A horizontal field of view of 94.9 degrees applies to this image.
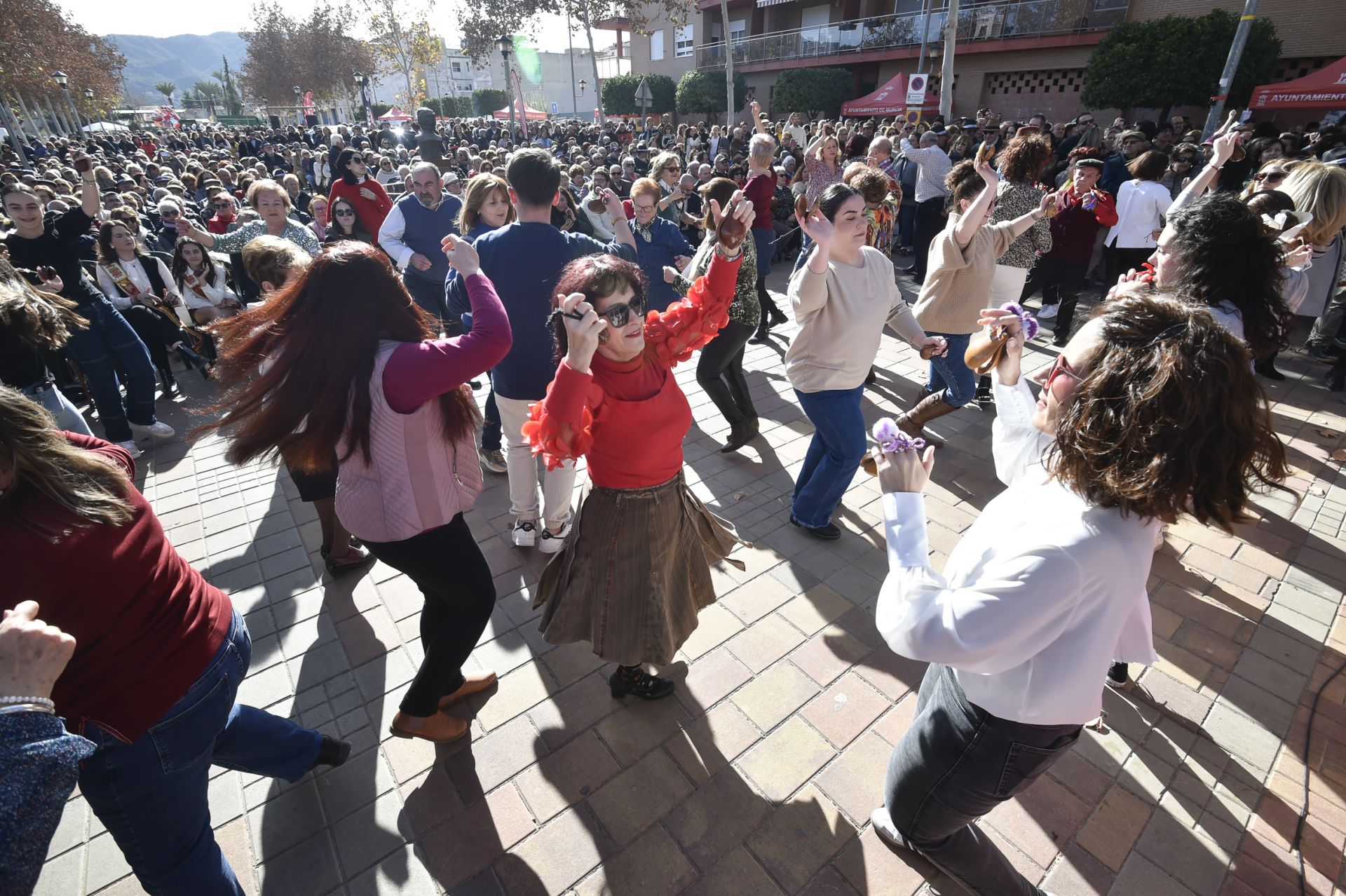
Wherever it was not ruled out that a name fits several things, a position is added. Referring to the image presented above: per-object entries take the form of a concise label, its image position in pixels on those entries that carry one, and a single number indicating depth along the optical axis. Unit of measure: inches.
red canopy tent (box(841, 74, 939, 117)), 665.0
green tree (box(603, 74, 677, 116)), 1346.0
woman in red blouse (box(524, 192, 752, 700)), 90.1
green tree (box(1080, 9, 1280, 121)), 582.9
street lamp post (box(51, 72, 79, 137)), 932.6
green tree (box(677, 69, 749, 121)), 1215.6
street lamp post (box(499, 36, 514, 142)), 729.6
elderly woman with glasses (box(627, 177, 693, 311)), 200.8
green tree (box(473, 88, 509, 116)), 2016.5
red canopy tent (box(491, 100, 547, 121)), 1513.9
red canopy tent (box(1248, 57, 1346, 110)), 424.2
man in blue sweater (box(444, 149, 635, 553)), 134.7
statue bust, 449.4
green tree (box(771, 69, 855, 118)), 1037.2
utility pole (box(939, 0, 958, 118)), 523.2
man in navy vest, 200.4
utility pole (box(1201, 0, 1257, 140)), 396.2
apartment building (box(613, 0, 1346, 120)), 636.1
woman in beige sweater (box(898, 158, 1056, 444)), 175.6
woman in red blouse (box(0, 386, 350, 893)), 56.9
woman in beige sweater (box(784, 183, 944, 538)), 129.9
